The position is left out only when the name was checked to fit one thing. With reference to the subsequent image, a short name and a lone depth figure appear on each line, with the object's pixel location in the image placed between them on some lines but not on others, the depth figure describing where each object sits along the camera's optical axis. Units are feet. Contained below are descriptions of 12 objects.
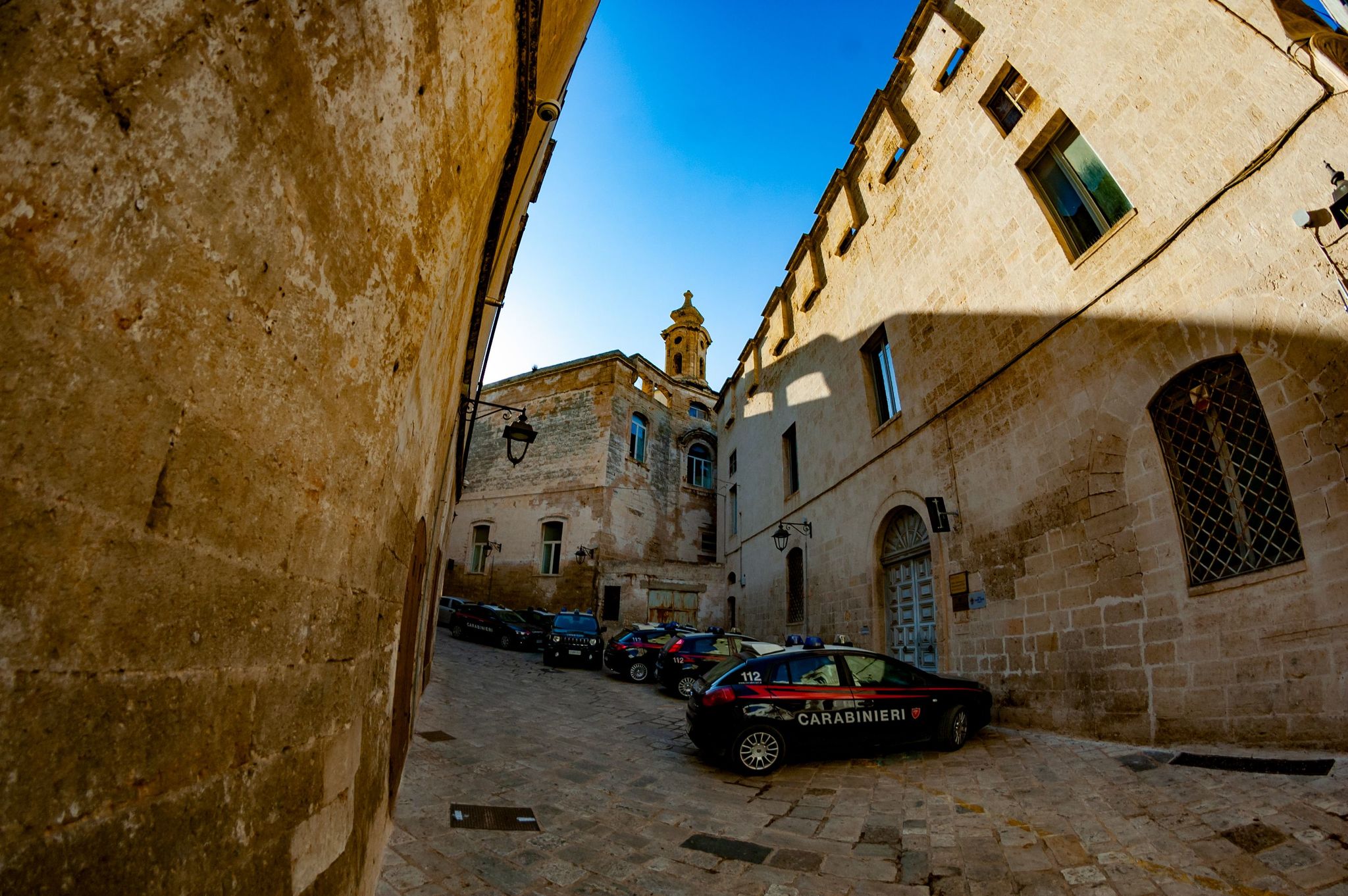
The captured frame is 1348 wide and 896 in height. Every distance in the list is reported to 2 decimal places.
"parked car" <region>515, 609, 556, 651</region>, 60.49
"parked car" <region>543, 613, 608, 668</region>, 49.39
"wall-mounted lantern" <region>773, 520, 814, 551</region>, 46.16
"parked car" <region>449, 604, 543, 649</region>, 59.16
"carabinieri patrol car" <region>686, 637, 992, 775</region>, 21.01
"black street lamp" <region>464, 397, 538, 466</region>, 34.17
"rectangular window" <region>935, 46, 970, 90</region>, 31.55
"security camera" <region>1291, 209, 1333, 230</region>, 15.87
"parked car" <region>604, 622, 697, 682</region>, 45.06
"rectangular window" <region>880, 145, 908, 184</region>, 37.24
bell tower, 107.65
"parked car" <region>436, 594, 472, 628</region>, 65.16
